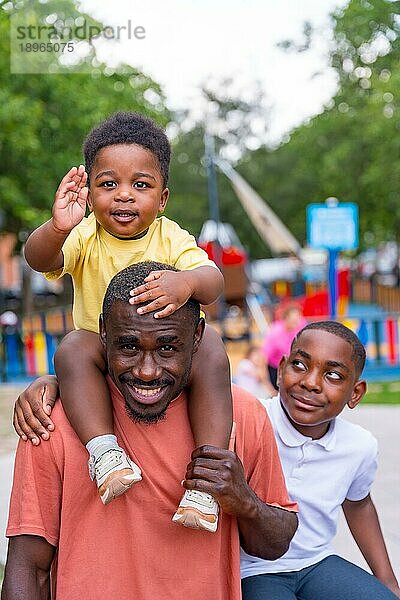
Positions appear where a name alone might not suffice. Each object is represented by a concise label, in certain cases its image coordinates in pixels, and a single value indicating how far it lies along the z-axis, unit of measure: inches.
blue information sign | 512.4
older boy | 99.5
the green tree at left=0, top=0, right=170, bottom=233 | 617.7
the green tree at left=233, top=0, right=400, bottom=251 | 541.2
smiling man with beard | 78.5
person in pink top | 305.4
